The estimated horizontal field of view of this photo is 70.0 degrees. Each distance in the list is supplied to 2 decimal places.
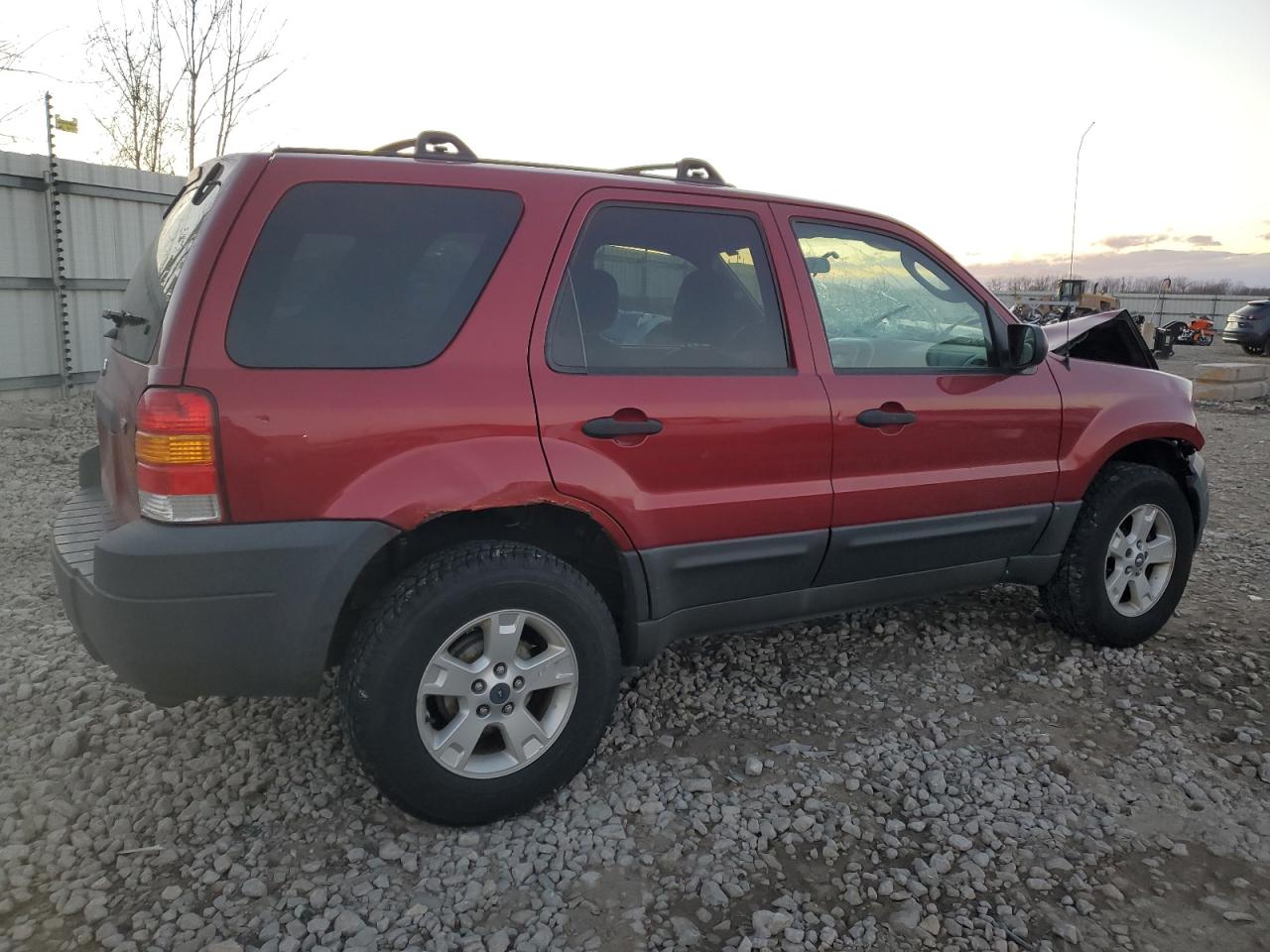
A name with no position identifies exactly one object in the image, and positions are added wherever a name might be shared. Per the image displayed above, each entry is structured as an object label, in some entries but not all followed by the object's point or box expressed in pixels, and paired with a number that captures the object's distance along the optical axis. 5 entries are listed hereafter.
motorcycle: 25.84
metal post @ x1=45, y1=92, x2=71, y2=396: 9.29
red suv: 2.32
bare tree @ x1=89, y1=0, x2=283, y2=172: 13.64
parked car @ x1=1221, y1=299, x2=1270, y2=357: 21.73
